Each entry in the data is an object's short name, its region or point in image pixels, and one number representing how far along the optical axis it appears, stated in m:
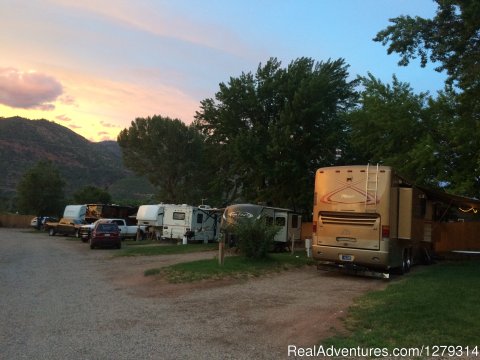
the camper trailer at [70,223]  40.50
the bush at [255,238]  17.22
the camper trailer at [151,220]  34.88
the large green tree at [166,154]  56.66
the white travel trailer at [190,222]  31.45
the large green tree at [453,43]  13.17
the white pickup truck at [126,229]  37.41
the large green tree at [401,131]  22.14
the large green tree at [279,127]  29.81
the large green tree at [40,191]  57.56
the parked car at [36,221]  53.91
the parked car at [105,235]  27.83
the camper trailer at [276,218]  23.53
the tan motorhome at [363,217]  14.41
